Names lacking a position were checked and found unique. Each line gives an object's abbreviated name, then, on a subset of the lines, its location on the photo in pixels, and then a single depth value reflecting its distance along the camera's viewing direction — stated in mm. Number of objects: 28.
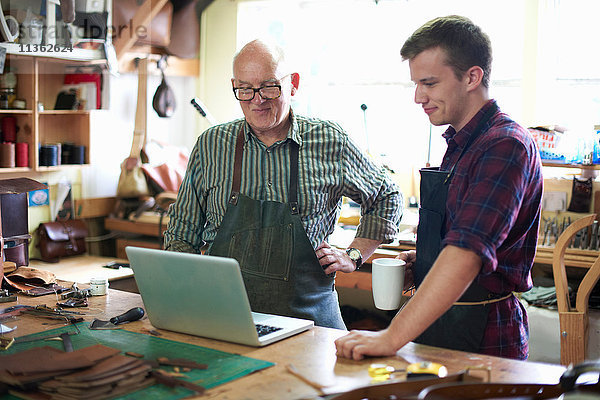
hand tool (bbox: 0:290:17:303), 2402
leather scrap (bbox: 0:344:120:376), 1585
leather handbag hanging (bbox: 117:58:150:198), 5098
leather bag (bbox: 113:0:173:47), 4895
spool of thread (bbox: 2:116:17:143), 4391
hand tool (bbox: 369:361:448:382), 1567
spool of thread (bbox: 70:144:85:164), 4750
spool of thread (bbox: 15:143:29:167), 4387
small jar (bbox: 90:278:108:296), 2469
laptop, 1771
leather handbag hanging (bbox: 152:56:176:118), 5367
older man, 2389
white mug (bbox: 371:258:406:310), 2072
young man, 1680
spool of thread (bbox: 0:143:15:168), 4281
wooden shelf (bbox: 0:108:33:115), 4270
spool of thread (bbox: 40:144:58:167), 4547
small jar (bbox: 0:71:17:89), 4316
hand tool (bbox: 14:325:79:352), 1903
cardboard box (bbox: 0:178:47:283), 2807
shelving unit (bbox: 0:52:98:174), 4355
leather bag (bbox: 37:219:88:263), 4605
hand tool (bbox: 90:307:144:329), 2064
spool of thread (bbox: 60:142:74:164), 4734
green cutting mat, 1570
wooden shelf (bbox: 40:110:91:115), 4520
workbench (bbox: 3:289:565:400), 1552
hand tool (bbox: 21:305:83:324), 2141
